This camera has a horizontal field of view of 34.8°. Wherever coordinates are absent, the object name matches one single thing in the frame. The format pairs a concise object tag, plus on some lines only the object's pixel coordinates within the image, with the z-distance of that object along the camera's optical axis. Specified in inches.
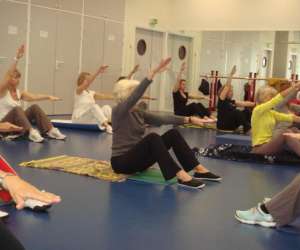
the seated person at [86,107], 293.1
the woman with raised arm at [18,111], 237.8
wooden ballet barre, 409.7
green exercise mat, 159.9
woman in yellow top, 203.6
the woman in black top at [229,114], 324.5
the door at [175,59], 506.3
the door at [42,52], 381.1
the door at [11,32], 354.0
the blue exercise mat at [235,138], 275.3
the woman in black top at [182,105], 366.3
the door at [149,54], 489.7
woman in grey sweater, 152.6
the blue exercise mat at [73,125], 299.9
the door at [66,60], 403.9
